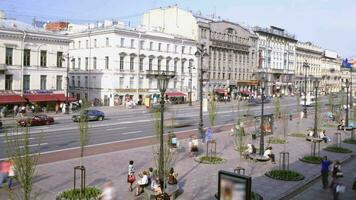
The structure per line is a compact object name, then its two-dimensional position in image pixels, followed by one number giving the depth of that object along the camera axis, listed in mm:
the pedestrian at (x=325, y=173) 18531
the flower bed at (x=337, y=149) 28538
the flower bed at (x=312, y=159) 24327
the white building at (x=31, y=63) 45562
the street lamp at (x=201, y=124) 30327
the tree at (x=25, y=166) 11657
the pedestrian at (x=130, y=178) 17016
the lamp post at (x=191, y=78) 74800
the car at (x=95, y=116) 42338
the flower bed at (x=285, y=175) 19986
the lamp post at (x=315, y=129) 31766
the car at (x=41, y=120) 38750
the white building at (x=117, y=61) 60281
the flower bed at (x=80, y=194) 15292
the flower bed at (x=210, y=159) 23341
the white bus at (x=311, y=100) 64275
